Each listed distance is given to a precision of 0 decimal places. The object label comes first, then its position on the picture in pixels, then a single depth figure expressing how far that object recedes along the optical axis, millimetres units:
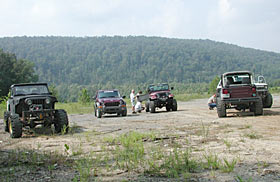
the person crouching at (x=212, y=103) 23028
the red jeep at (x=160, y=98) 23984
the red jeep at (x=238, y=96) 16141
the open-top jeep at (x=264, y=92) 19656
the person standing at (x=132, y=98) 25734
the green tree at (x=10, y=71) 60675
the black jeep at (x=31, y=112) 11734
